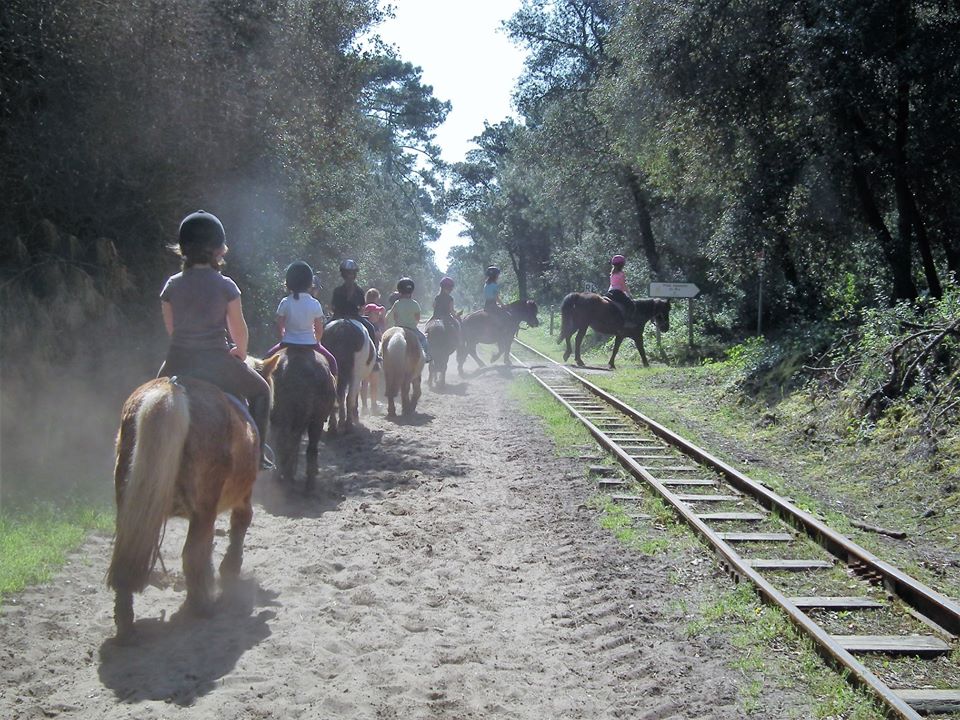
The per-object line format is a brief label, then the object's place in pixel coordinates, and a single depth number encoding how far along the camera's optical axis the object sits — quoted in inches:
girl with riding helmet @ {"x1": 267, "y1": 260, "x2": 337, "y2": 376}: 371.2
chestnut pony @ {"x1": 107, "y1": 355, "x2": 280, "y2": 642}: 202.4
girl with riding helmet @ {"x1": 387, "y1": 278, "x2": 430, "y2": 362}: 610.5
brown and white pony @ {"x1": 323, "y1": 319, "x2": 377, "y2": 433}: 487.5
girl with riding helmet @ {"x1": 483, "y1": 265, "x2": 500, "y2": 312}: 924.8
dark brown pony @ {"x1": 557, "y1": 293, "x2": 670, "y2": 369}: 950.4
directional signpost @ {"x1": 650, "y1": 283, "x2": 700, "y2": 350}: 975.0
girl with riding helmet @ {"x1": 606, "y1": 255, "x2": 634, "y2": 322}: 940.6
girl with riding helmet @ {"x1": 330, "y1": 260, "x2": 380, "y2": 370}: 498.3
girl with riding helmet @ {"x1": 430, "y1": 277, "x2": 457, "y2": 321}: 751.1
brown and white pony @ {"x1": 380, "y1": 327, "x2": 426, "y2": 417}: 570.9
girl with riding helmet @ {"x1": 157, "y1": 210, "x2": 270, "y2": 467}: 236.1
